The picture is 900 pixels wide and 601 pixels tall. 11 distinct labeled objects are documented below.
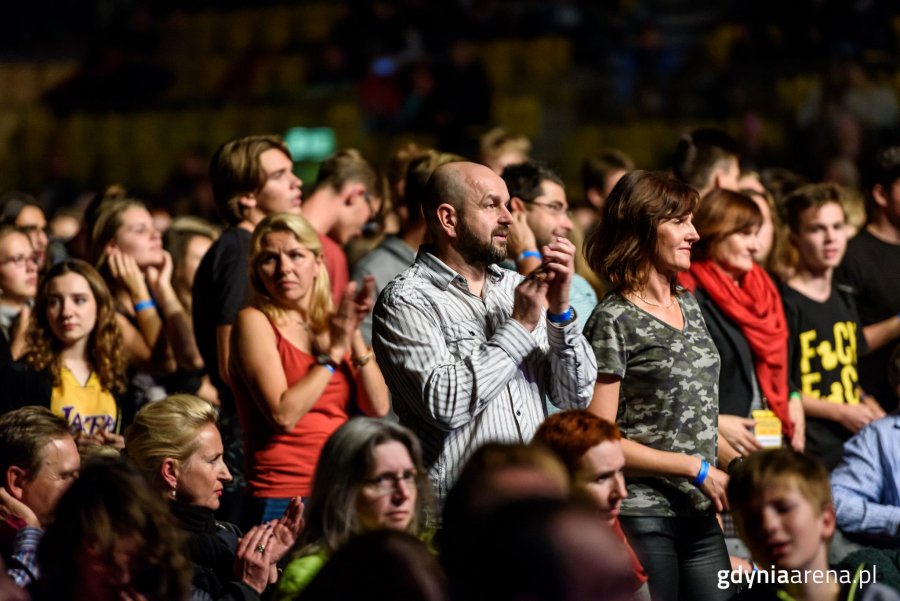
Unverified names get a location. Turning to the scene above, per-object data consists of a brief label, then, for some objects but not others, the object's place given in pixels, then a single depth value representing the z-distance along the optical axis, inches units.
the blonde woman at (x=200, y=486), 273.6
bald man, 260.6
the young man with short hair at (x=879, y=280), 421.4
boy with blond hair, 230.5
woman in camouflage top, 284.8
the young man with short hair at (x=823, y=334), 385.8
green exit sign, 971.6
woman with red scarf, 344.1
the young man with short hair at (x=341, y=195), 429.8
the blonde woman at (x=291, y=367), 326.2
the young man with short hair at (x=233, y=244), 364.2
